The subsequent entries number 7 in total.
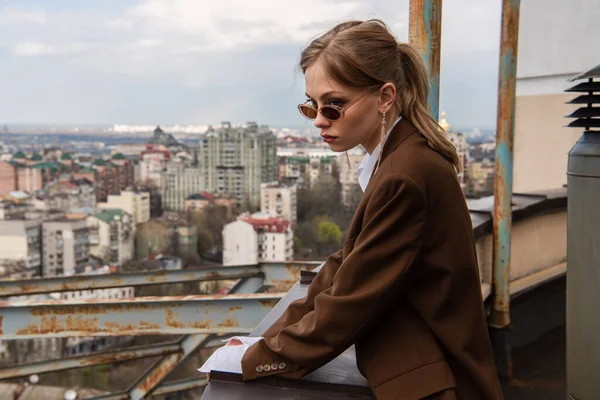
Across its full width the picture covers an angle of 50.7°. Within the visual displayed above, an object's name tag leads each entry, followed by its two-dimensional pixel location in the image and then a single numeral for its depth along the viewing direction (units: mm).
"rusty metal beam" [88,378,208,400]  4055
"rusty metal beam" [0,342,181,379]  3115
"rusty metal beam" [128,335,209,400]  2869
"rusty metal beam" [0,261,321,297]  3158
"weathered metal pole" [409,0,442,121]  2303
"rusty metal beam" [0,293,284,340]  2275
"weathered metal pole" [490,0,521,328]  3420
